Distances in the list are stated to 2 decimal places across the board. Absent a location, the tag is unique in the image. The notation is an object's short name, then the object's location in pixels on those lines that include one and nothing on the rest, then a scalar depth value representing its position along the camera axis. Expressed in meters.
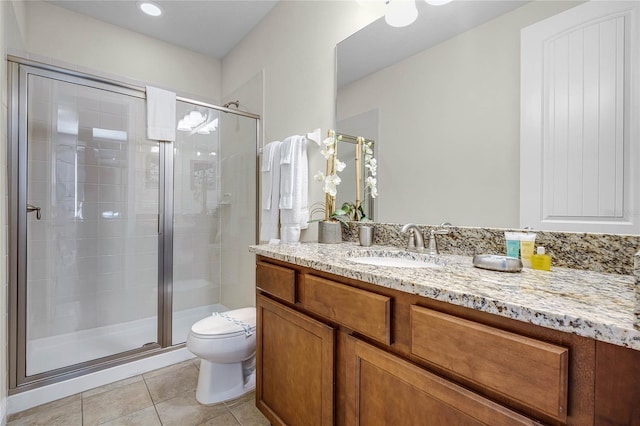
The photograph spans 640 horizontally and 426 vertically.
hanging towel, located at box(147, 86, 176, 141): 2.08
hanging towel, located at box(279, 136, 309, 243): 1.85
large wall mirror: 1.10
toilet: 1.58
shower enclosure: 2.11
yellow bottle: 0.91
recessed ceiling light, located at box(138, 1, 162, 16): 2.21
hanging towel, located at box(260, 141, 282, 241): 2.04
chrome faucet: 1.30
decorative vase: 1.63
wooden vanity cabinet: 0.50
